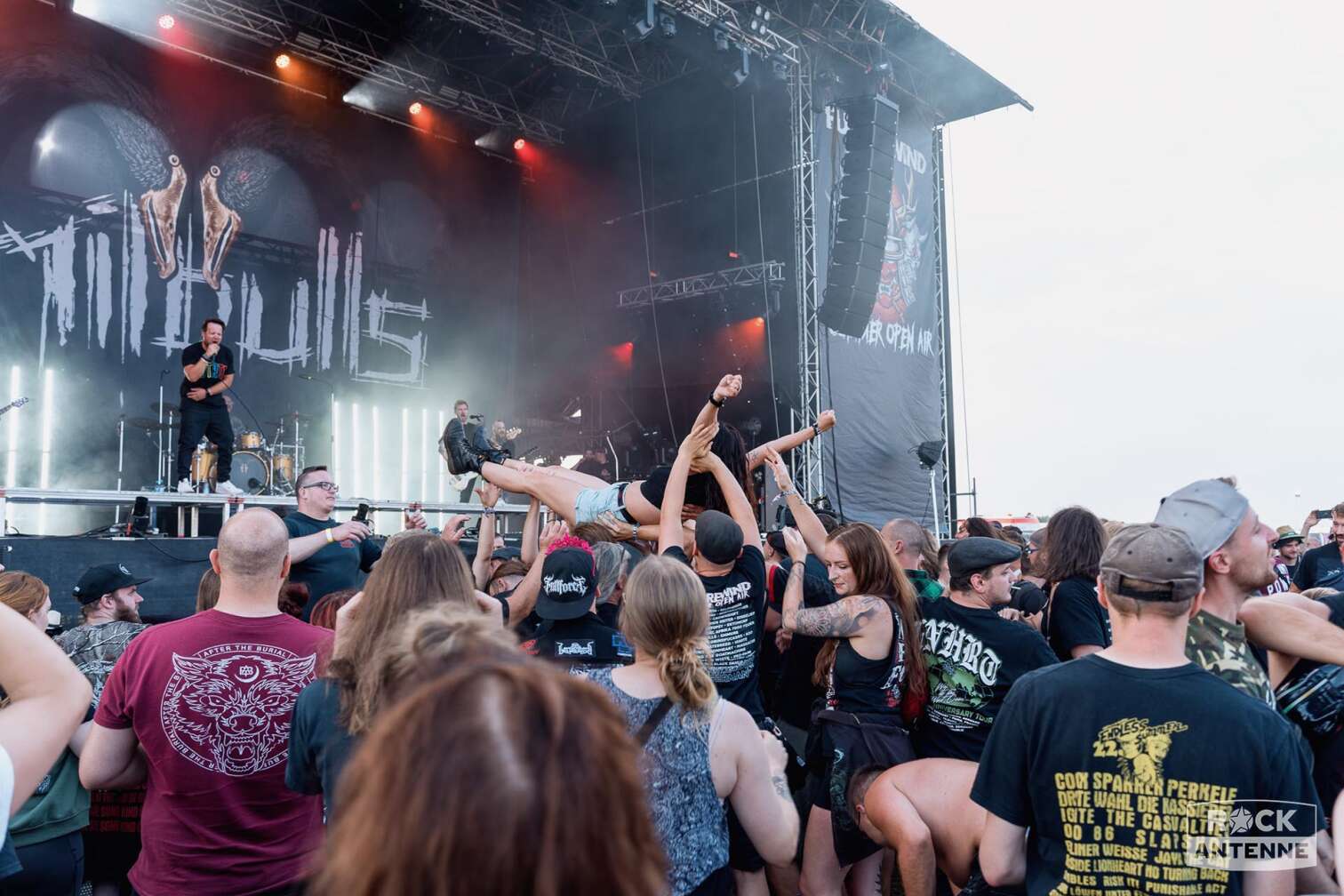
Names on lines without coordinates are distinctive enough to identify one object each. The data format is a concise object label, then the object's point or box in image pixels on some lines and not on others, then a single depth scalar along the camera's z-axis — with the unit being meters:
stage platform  5.27
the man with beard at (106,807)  2.83
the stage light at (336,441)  13.13
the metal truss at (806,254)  11.34
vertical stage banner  11.72
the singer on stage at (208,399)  8.00
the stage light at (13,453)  10.29
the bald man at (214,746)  2.15
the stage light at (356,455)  13.34
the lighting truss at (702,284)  11.62
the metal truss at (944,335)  13.21
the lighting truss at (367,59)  11.72
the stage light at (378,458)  13.59
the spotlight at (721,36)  10.49
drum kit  8.90
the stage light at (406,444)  13.88
